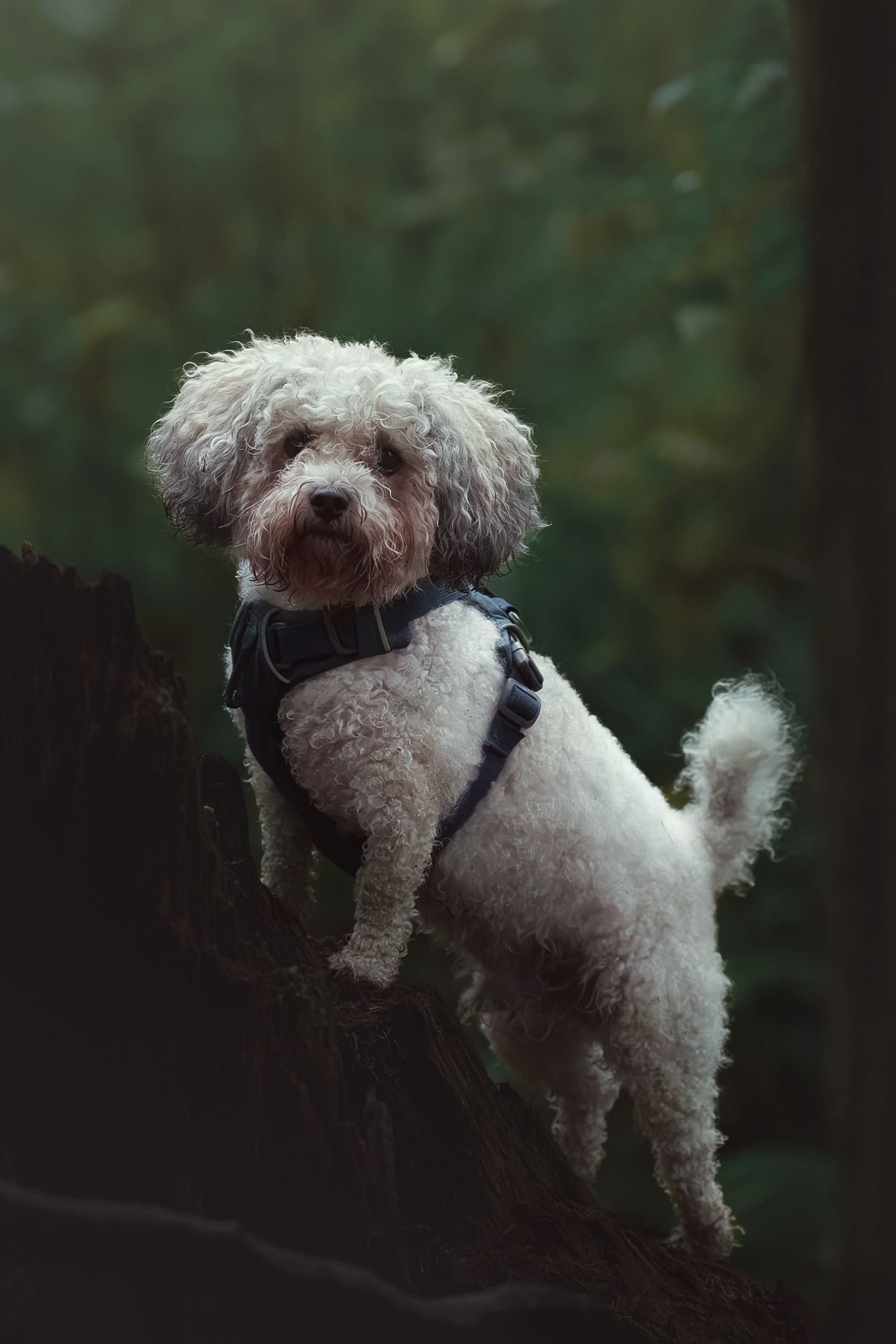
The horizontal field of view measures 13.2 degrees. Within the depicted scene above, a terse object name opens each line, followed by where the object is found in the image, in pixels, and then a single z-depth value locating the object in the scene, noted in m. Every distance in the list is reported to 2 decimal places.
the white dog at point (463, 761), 2.26
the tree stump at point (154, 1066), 2.11
